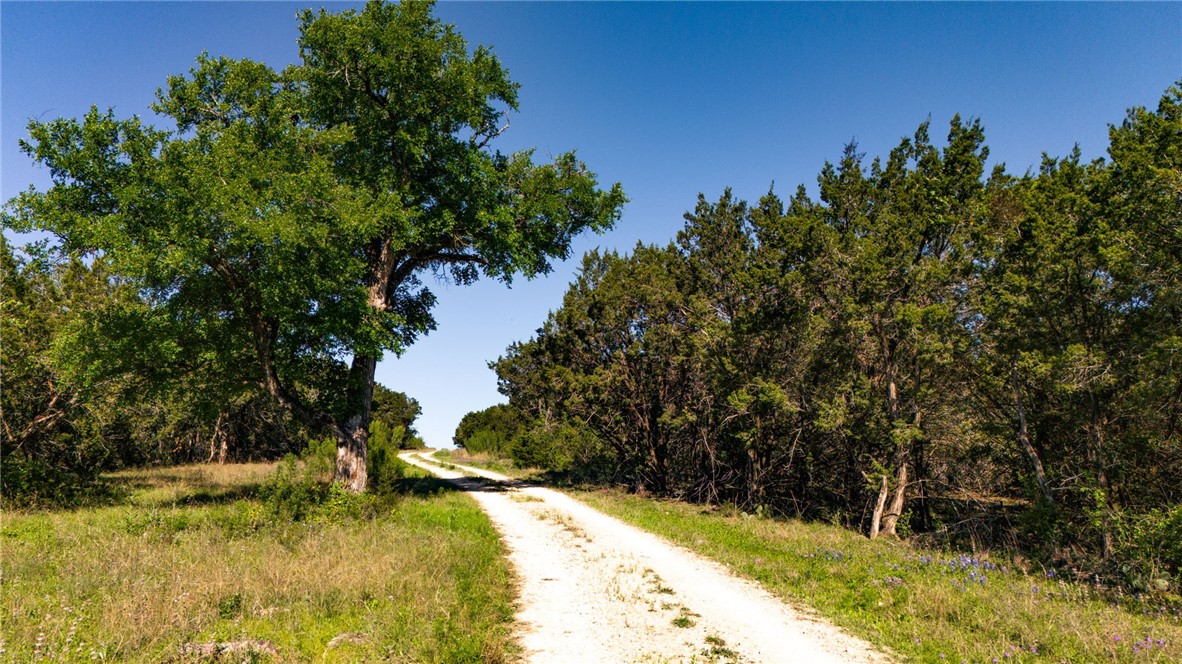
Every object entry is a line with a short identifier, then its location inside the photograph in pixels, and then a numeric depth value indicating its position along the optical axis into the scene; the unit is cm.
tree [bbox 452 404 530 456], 5407
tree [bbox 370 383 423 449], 8556
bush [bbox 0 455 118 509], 1478
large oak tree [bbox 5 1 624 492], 1368
